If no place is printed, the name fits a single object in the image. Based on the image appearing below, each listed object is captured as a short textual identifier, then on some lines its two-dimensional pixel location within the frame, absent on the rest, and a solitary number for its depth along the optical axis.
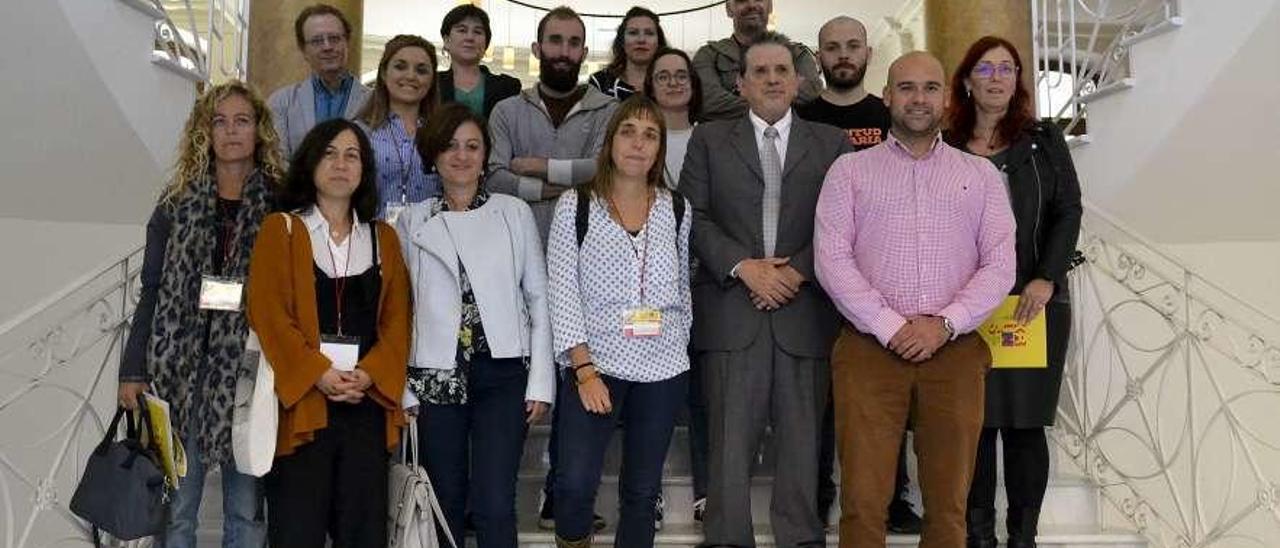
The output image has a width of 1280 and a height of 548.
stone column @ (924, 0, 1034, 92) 5.11
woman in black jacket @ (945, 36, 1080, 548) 3.07
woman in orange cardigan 2.60
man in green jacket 3.98
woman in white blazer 2.77
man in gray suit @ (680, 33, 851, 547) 2.88
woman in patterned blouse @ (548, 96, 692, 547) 2.80
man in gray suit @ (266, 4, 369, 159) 3.60
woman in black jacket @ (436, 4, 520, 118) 3.88
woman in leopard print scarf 2.74
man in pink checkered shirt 2.75
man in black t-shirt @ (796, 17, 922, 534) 3.82
